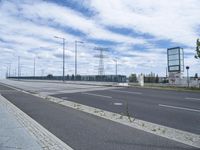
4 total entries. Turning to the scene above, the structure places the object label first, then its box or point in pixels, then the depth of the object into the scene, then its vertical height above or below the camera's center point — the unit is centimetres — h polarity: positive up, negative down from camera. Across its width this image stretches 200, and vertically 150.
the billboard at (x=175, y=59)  2162 +259
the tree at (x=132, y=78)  3499 -35
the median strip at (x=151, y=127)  413 -171
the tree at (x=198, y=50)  1853 +331
